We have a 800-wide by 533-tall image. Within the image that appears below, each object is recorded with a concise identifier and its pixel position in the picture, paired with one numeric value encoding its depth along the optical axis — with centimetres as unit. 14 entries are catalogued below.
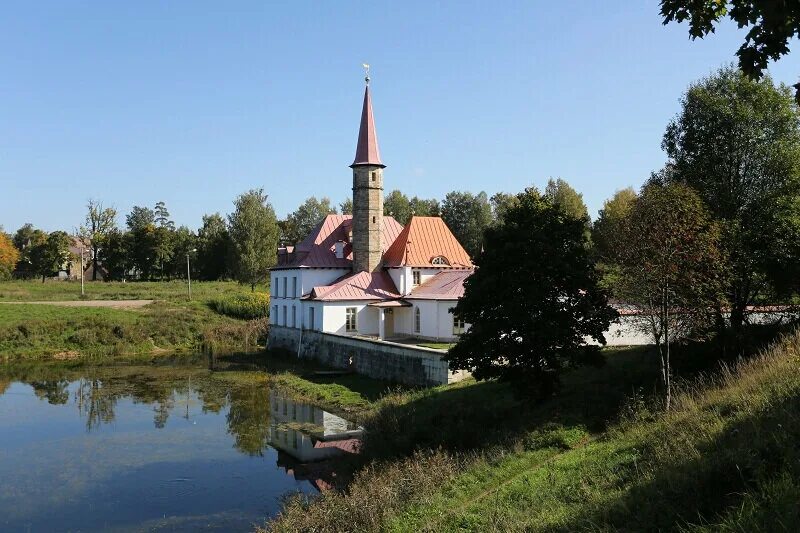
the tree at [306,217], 9225
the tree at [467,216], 7094
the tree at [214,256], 8275
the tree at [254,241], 6397
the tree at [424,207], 7916
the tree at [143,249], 8221
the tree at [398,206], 7906
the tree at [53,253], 8131
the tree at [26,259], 8794
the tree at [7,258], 8238
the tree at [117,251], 8238
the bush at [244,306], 5419
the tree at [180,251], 8531
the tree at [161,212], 13538
